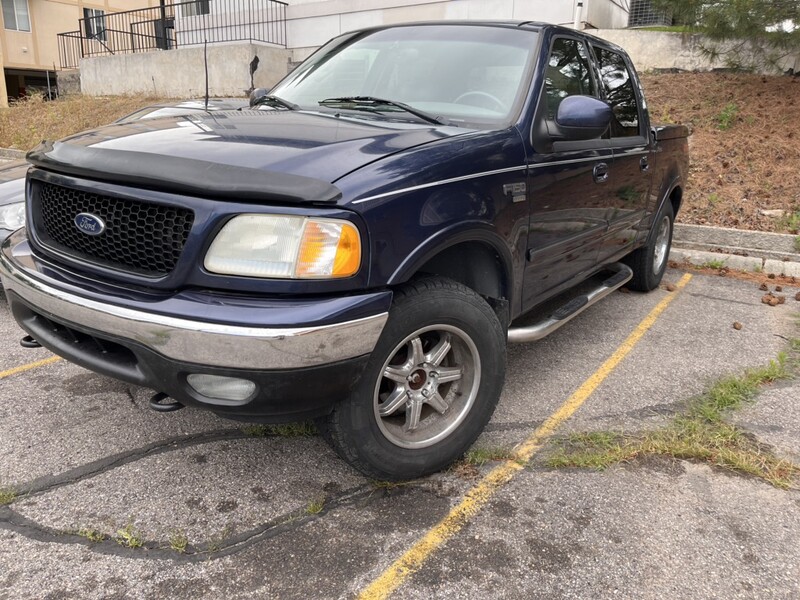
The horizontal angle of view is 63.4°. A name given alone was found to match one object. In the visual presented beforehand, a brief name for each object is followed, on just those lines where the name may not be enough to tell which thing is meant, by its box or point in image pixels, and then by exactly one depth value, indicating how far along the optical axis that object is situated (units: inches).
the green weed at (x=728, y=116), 367.6
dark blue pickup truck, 84.1
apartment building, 1266.0
